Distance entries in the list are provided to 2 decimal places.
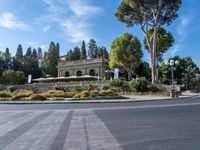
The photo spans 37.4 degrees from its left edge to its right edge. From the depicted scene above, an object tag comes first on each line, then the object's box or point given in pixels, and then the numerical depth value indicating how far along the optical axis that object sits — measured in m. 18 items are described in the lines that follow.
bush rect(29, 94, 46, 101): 32.97
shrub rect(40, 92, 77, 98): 36.38
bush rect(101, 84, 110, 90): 48.66
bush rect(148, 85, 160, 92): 44.88
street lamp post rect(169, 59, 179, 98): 36.53
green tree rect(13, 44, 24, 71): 101.50
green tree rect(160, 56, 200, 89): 69.44
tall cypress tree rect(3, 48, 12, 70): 99.50
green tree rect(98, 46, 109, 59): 118.44
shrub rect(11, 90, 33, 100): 34.26
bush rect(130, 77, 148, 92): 44.67
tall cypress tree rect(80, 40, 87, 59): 107.80
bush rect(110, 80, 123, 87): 49.06
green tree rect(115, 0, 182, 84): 47.88
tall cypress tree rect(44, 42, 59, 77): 97.06
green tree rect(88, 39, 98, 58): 120.44
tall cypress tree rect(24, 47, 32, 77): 103.69
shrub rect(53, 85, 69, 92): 54.02
